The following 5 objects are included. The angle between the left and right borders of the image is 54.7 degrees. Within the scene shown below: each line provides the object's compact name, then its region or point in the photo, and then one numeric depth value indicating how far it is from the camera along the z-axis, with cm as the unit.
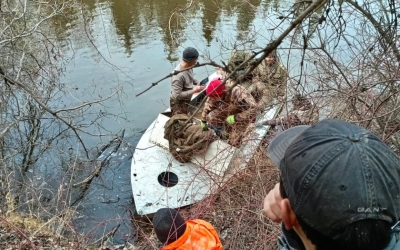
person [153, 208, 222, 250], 299
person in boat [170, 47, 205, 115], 682
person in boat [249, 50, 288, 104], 609
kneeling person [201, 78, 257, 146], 584
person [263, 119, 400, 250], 102
